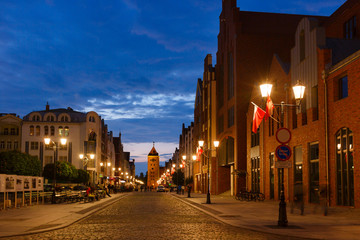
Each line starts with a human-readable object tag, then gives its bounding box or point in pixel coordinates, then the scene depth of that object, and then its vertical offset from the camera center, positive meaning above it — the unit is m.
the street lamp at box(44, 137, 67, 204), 31.72 +1.47
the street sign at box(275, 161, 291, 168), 15.76 -0.05
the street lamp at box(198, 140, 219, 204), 34.03 -2.61
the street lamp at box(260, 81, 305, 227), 15.91 +2.62
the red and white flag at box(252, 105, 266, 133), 25.33 +2.68
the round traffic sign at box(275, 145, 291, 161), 15.33 +0.37
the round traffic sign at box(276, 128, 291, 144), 15.59 +0.94
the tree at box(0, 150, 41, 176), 53.69 -0.07
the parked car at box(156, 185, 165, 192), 93.39 -5.52
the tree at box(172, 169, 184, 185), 93.74 -3.15
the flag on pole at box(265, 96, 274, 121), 22.48 +2.88
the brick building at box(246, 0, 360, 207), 24.62 +3.08
